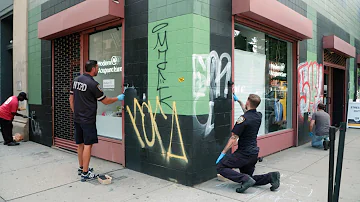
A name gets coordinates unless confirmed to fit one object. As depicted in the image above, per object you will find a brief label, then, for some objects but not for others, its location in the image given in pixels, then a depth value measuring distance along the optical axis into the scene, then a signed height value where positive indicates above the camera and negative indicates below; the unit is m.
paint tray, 4.58 -1.29
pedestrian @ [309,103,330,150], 7.20 -0.75
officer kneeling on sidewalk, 4.12 -0.81
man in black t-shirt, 4.68 -0.13
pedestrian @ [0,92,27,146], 7.72 -0.52
